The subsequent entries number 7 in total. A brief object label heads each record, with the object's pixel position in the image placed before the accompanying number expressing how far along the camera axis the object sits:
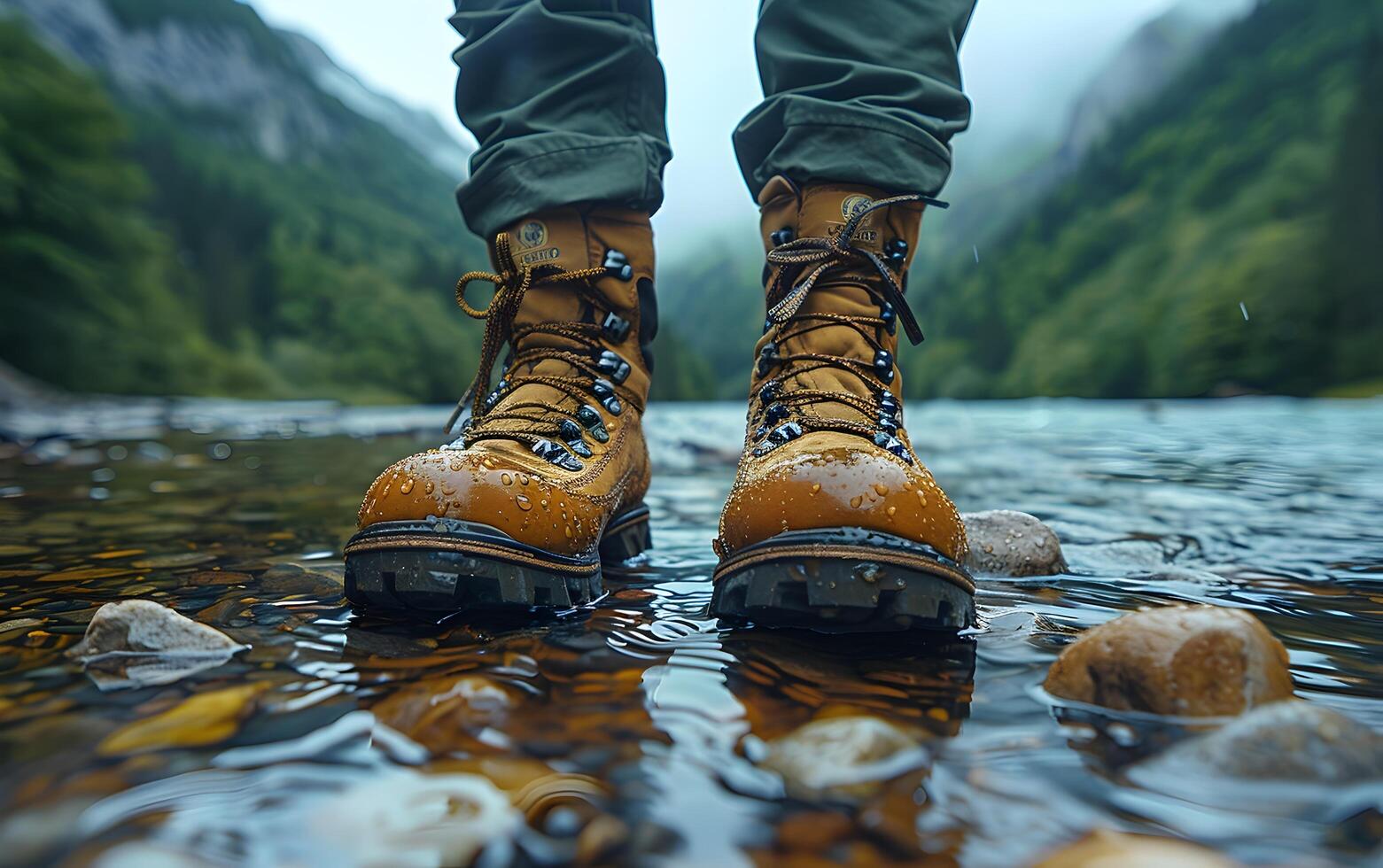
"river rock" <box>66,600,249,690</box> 0.35
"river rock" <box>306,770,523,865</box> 0.23
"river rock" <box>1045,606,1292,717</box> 0.31
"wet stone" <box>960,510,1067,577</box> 0.55
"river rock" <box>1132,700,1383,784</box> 0.27
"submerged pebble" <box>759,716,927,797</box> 0.27
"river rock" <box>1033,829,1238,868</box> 0.23
